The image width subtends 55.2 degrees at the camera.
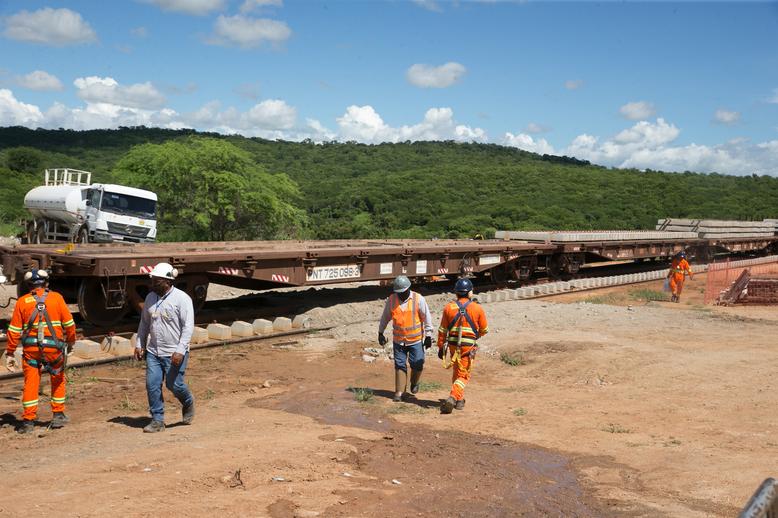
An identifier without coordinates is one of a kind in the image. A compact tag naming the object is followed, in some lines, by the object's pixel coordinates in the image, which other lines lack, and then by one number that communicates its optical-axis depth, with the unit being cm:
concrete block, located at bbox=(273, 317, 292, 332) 1356
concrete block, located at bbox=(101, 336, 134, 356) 1116
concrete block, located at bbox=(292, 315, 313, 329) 1398
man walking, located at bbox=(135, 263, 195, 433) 720
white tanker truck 2288
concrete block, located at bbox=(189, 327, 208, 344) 1225
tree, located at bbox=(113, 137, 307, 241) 3089
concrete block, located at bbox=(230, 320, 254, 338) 1294
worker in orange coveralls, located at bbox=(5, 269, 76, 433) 723
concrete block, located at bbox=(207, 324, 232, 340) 1253
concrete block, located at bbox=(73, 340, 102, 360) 1073
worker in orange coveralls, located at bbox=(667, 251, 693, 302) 1956
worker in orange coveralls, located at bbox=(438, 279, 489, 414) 831
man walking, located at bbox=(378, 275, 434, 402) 865
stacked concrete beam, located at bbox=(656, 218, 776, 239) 3441
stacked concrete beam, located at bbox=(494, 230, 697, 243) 2351
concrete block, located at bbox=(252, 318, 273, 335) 1327
